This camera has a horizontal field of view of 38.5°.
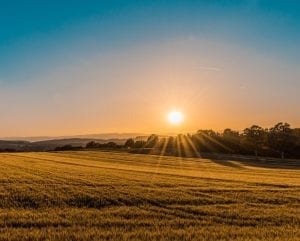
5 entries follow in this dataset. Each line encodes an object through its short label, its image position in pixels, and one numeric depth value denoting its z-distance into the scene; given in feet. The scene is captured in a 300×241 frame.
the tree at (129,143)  391.96
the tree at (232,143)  383.90
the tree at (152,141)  388.57
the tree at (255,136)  352.90
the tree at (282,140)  365.40
